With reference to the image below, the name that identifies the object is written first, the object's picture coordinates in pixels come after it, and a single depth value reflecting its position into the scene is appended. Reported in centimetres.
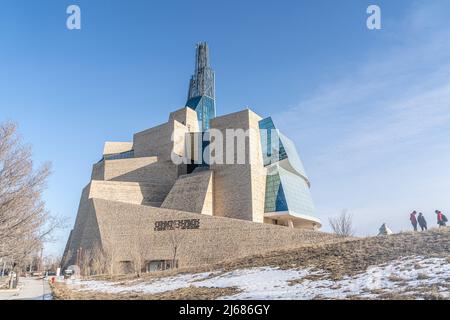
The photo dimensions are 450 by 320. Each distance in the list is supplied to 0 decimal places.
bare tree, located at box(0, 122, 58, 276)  1505
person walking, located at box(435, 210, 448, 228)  1938
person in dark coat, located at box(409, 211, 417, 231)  1984
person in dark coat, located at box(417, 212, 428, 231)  1908
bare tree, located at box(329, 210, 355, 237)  5484
